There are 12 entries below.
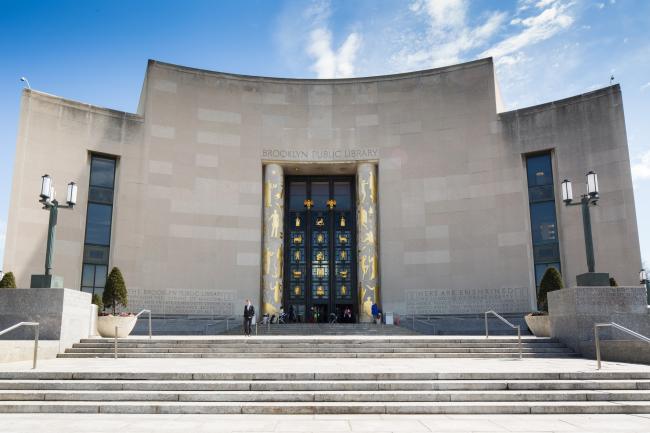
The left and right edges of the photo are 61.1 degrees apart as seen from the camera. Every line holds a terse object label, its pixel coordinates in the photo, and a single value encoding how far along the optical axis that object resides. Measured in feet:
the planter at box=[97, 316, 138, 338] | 58.65
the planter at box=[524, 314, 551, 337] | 56.24
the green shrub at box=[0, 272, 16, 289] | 63.87
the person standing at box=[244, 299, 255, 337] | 69.56
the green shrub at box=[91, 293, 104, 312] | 72.55
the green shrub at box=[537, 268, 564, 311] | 68.95
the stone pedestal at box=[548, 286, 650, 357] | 46.52
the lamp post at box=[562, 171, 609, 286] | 48.39
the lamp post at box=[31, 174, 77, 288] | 50.72
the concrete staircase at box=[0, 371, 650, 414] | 28.58
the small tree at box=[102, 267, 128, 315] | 71.46
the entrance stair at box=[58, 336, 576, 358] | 49.06
